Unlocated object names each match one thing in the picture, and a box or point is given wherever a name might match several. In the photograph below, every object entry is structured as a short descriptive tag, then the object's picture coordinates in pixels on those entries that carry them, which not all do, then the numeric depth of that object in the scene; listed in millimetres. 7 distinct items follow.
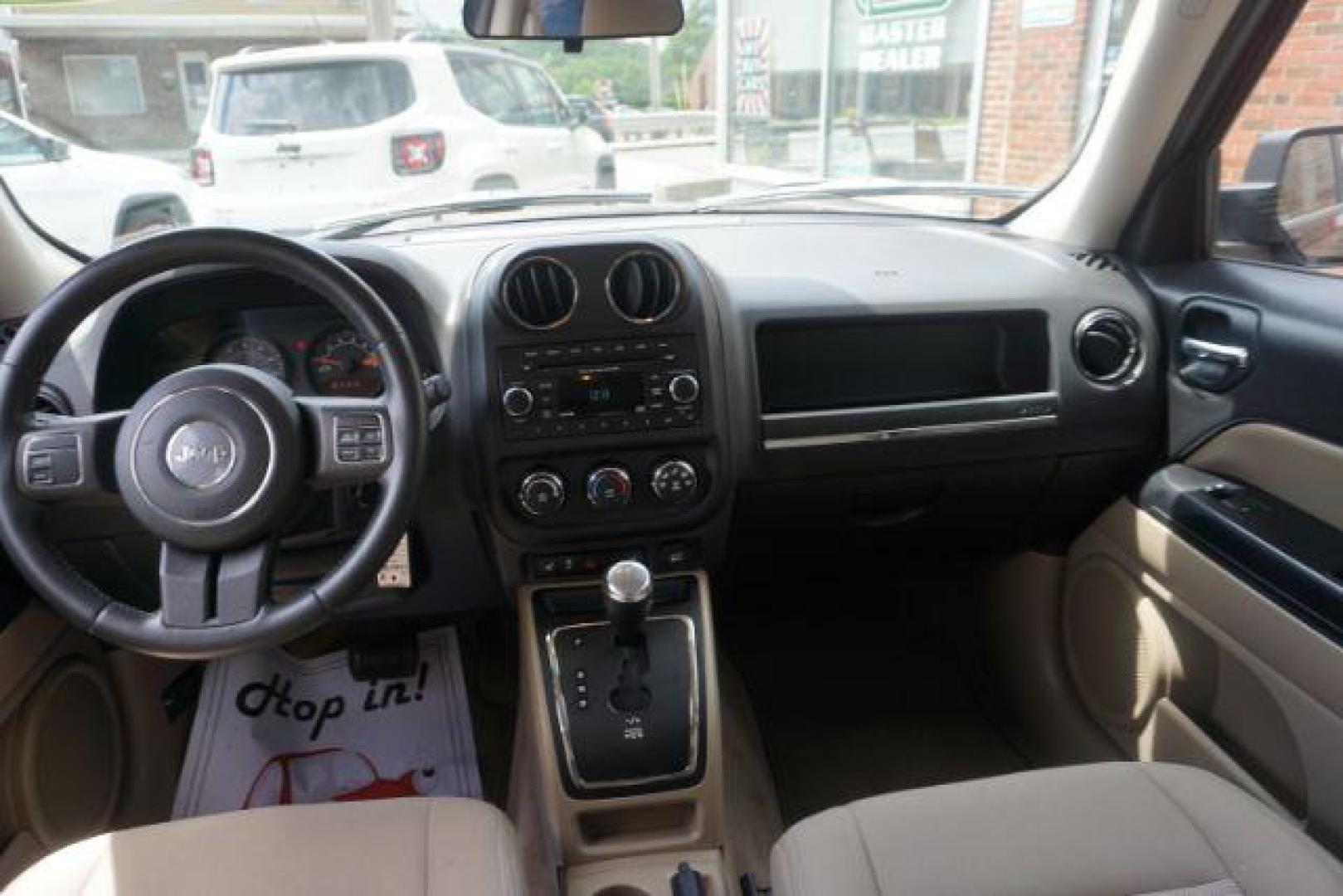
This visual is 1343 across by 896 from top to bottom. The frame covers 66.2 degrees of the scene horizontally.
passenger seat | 1212
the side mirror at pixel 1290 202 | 1899
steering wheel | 1259
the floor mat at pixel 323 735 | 2086
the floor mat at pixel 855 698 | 2340
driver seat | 1239
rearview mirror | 1568
